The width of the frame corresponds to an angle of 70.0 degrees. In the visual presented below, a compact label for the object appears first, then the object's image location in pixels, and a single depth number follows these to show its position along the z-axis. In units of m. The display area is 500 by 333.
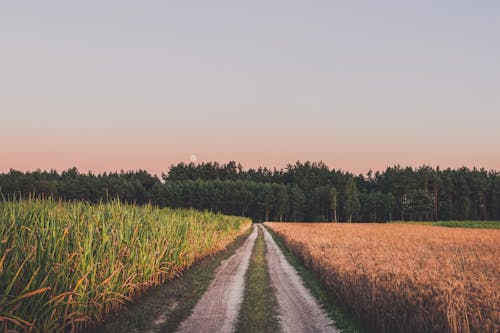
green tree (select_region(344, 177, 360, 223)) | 147.50
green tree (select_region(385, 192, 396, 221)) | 151.75
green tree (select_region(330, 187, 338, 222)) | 143.00
